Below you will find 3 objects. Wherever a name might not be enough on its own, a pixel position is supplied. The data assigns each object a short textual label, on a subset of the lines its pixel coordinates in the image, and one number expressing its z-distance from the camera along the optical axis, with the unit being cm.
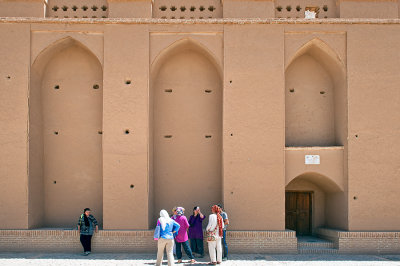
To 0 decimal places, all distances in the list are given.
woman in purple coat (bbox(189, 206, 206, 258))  1007
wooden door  1194
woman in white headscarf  841
